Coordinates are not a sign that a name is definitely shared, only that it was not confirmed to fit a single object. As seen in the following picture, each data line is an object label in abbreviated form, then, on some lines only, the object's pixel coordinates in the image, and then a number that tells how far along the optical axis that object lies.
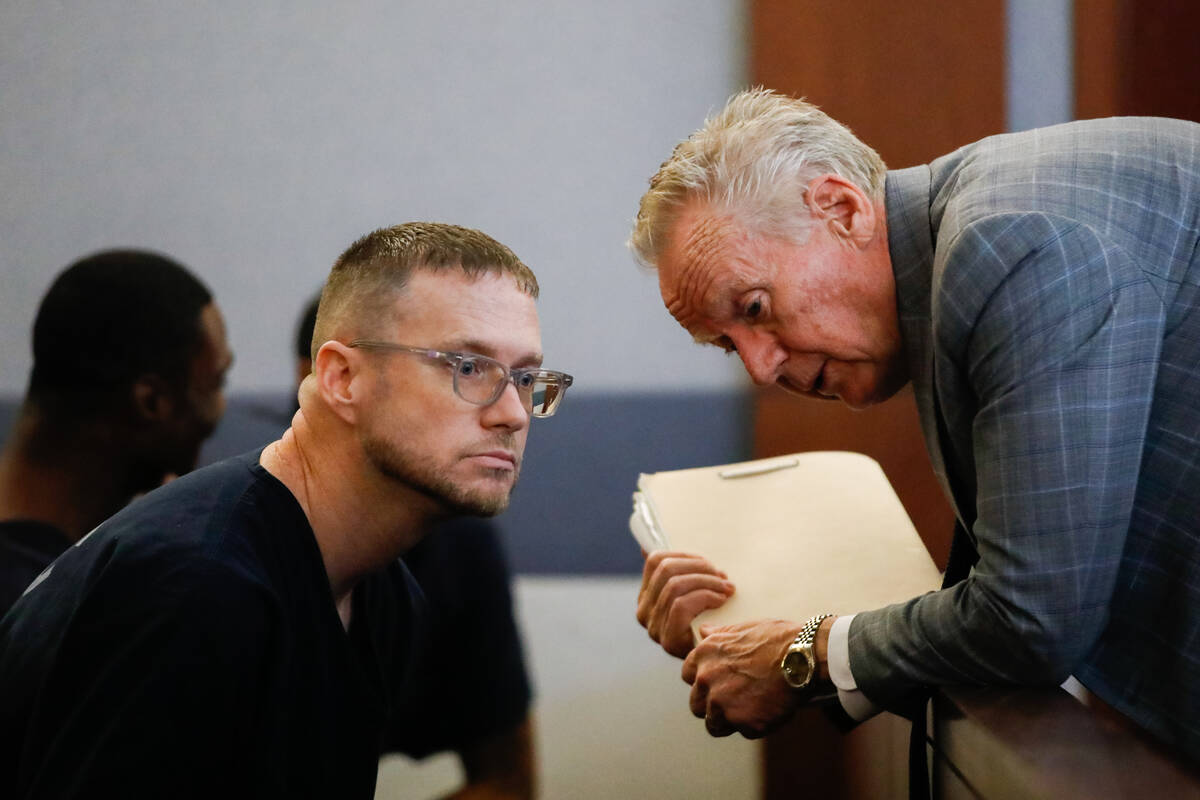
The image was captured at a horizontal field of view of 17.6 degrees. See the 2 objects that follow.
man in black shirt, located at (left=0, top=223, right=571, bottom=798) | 2.92
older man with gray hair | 2.94
